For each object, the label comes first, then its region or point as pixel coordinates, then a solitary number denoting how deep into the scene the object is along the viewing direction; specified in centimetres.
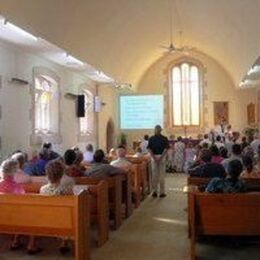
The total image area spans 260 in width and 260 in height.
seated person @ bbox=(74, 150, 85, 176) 481
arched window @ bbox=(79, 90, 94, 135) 1018
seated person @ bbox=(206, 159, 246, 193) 367
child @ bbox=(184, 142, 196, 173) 1019
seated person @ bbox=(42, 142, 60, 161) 572
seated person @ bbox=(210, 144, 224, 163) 571
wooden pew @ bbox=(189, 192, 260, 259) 347
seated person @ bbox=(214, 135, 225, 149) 943
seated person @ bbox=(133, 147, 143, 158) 782
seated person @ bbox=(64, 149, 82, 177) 476
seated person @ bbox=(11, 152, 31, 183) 429
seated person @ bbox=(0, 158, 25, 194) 384
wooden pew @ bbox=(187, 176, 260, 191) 422
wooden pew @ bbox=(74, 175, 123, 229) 452
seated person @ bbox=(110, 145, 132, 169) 583
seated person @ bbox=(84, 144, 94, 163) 742
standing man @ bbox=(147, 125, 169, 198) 678
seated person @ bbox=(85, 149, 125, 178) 471
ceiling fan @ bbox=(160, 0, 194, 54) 941
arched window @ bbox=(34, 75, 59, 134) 776
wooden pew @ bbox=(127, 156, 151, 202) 600
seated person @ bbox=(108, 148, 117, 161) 754
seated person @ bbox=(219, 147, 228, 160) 610
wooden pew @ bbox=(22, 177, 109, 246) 406
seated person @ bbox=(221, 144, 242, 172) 522
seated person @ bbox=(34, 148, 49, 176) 524
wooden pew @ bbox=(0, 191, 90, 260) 330
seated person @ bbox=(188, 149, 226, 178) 459
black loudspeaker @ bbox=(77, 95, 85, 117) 947
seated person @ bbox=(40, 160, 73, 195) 360
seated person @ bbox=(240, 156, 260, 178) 456
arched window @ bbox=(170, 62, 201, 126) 1340
